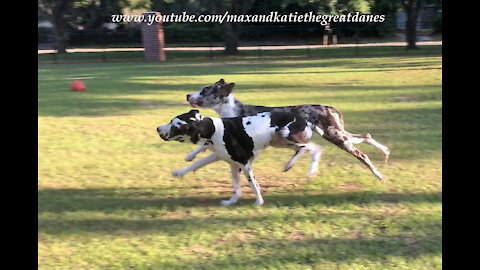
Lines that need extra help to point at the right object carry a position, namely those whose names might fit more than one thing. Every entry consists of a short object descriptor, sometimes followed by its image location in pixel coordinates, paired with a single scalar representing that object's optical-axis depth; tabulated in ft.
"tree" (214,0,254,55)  110.11
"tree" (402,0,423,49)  104.12
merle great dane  19.65
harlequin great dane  17.89
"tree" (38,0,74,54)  122.62
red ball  54.70
